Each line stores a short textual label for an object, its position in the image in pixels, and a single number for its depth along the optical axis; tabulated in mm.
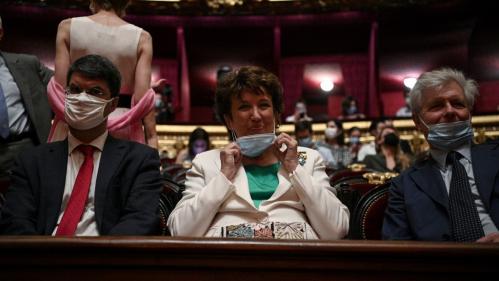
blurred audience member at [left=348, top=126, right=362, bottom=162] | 3844
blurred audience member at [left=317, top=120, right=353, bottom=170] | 3160
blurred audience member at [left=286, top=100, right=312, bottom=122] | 4500
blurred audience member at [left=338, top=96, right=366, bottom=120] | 5340
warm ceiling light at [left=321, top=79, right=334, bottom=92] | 6449
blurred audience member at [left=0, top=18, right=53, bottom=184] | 1417
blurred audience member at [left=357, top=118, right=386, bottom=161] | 3533
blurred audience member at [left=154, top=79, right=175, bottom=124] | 5180
